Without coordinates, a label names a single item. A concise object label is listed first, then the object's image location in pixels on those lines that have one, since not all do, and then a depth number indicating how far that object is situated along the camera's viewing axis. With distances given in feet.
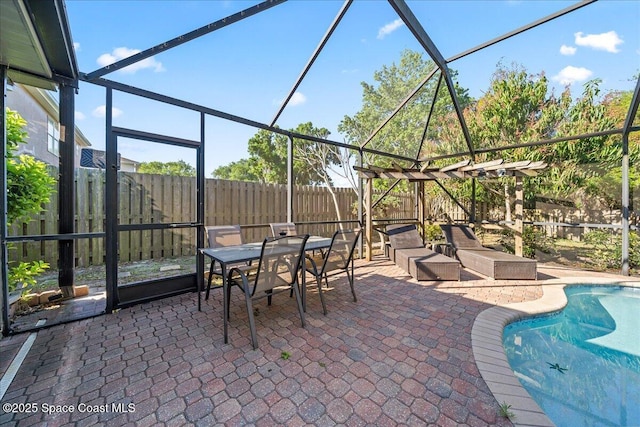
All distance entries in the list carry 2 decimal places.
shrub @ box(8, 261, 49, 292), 9.93
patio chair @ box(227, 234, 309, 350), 8.51
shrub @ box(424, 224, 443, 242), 29.19
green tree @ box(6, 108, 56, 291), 9.89
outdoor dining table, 9.14
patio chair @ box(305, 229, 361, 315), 11.51
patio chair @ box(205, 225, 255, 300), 12.35
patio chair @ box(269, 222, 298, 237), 15.01
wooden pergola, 18.21
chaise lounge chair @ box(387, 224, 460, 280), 15.48
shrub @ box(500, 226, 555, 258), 23.89
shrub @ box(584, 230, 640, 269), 18.97
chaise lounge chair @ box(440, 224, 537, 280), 15.58
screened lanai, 10.23
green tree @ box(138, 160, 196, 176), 14.34
